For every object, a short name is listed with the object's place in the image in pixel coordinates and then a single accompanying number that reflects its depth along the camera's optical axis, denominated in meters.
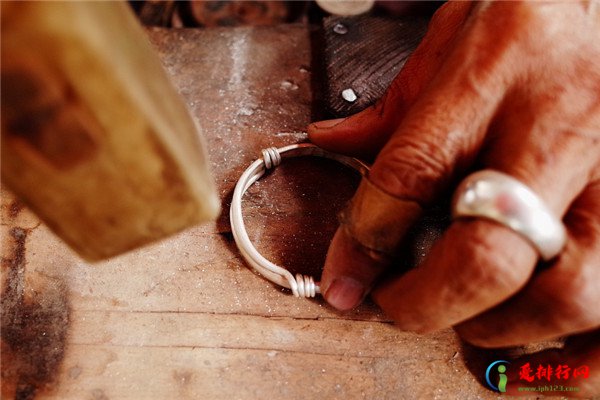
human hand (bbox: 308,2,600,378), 0.23
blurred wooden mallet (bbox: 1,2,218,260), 0.19
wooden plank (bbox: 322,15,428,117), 0.30
